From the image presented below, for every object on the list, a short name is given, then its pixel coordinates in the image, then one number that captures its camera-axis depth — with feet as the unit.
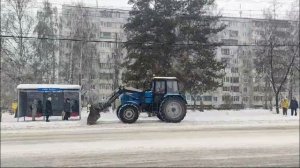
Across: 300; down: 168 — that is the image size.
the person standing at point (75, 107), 98.99
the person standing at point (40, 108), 97.19
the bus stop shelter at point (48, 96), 95.04
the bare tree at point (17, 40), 133.39
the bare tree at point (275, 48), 127.68
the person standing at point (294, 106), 114.93
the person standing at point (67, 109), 95.08
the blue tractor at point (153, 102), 87.40
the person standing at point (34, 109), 94.34
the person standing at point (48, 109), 92.66
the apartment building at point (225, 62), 169.37
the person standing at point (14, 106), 115.63
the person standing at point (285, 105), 117.33
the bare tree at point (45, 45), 146.00
